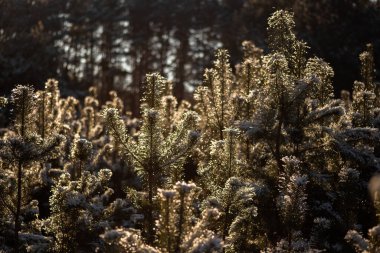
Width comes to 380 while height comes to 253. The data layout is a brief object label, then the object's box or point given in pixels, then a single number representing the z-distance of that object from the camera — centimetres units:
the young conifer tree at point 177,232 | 717
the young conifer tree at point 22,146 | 1066
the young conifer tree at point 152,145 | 1055
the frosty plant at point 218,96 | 1556
